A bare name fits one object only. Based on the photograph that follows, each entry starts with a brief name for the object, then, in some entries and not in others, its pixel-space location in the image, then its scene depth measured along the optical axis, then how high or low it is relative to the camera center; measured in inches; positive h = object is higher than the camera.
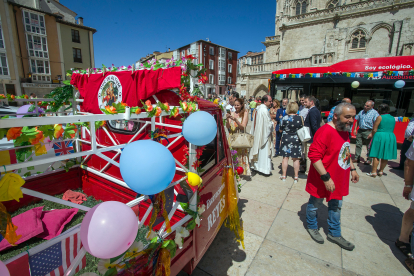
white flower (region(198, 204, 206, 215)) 77.8 -44.2
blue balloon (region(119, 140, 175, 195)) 46.6 -16.5
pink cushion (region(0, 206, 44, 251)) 91.3 -60.8
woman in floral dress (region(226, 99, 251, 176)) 183.6 -25.1
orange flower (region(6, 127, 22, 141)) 43.7 -8.3
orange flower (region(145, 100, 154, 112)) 64.5 -3.1
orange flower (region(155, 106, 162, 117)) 67.0 -4.5
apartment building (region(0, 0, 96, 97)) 836.1 +242.7
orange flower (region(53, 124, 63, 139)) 51.9 -9.1
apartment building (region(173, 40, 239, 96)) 1711.4 +348.7
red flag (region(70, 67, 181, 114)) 86.8 +6.3
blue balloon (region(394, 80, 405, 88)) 308.4 +26.5
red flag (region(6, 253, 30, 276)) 42.2 -37.4
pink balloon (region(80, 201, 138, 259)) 41.0 -28.1
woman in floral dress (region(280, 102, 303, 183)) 180.2 -31.6
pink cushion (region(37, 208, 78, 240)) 97.4 -64.2
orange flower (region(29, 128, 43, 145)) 48.6 -10.5
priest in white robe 199.3 -41.5
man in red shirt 98.0 -33.8
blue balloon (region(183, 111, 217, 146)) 67.3 -10.4
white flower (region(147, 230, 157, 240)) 58.2 -40.8
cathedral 754.2 +292.6
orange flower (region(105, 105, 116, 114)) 57.7 -3.5
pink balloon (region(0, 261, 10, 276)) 33.9 -30.1
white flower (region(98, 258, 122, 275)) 46.9 -40.1
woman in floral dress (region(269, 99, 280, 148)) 310.9 -12.5
